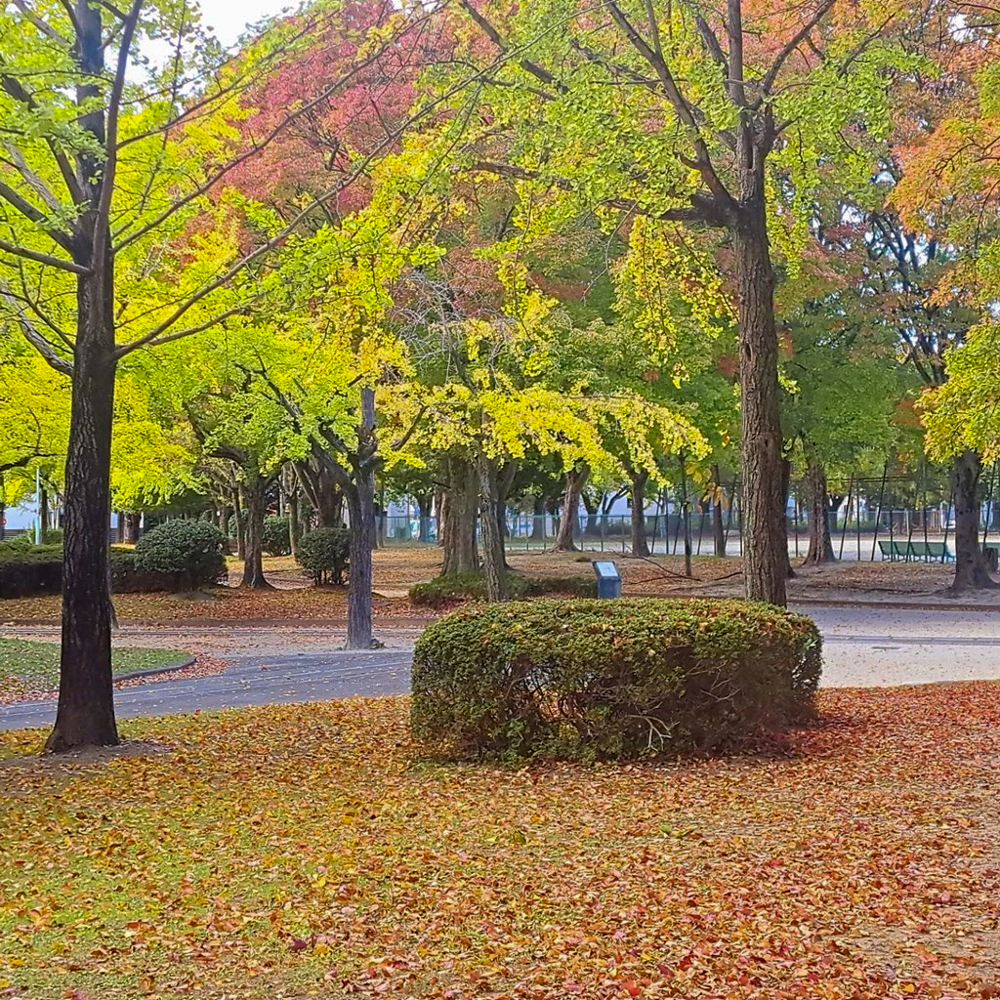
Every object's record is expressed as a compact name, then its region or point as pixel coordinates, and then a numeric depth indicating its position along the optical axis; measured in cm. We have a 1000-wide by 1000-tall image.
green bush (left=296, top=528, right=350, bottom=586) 3081
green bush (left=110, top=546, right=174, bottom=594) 2828
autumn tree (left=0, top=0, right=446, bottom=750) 860
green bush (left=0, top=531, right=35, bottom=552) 2828
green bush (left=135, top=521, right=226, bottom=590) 2814
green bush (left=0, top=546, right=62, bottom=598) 2714
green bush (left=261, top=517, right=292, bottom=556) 5062
